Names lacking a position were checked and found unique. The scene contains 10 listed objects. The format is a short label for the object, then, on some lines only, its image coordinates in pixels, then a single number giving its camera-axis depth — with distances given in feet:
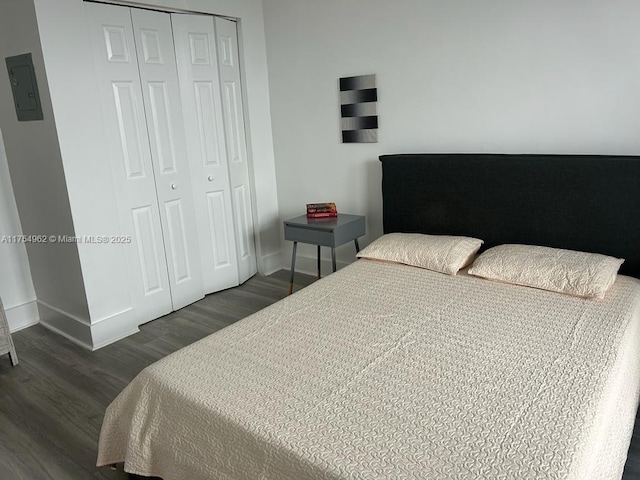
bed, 4.39
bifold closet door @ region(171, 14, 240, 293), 11.02
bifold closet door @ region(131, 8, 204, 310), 10.26
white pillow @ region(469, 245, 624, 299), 7.29
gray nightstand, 10.50
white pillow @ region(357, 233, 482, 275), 8.68
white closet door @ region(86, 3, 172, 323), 9.55
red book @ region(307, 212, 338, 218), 11.37
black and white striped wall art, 10.85
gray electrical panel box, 8.88
